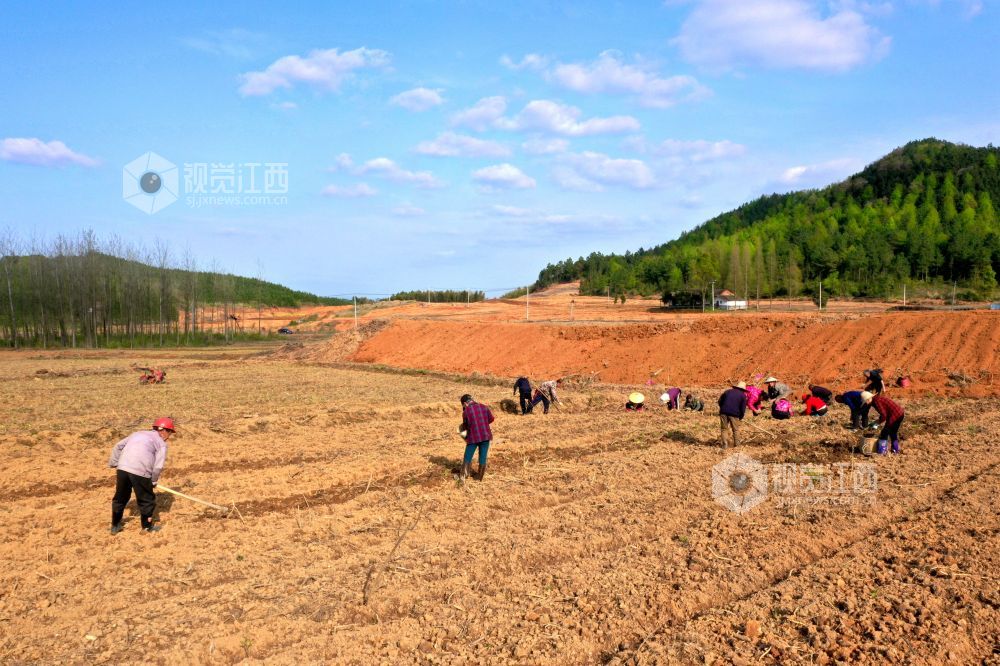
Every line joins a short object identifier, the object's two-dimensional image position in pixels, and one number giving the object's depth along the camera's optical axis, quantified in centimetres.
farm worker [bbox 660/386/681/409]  1725
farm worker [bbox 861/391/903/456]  1105
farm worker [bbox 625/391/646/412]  1703
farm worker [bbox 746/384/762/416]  1570
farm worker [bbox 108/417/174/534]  786
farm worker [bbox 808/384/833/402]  1534
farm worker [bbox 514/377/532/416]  1661
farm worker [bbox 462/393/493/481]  1020
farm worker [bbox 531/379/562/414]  1702
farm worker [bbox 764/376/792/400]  1683
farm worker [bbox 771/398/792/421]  1530
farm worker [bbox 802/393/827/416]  1553
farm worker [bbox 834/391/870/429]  1306
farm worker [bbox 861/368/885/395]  1295
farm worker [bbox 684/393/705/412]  1722
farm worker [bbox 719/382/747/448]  1192
